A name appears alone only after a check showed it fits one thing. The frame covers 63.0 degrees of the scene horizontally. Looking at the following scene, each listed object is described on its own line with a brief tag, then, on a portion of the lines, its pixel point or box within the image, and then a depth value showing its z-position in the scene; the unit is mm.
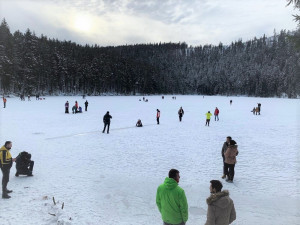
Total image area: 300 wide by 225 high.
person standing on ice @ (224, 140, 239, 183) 8492
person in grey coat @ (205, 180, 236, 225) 3664
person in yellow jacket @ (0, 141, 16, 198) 7051
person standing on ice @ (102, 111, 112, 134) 18109
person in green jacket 3945
